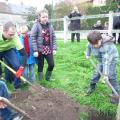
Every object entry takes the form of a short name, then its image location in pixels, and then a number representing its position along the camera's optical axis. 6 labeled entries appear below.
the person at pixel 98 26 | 5.31
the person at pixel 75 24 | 5.50
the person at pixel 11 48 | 2.21
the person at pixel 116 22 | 4.50
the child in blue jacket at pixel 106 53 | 2.14
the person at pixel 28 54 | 2.66
